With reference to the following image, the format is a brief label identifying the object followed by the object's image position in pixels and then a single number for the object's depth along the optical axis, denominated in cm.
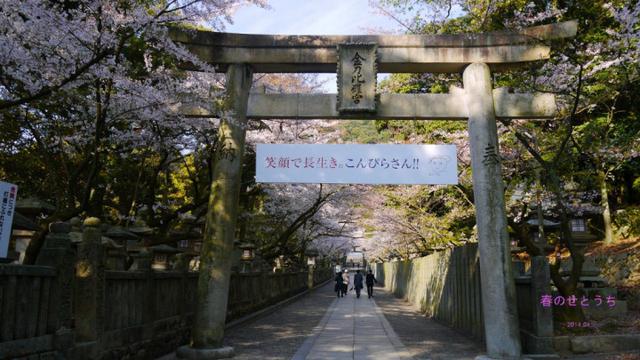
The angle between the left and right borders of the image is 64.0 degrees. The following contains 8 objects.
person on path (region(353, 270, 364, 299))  3228
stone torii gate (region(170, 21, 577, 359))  989
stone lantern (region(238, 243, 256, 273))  1931
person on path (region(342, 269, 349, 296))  3334
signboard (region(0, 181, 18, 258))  621
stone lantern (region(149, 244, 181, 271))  1432
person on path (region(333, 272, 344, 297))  3312
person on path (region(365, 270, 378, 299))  3253
